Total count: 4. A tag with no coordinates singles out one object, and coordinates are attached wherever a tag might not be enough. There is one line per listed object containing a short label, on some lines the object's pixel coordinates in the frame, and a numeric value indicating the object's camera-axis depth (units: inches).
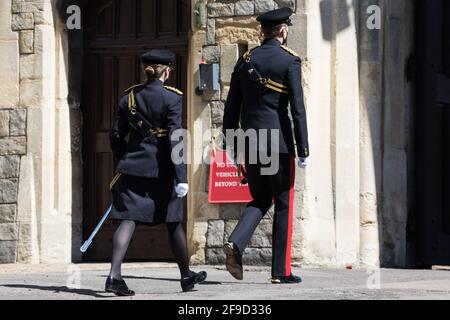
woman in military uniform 696.4
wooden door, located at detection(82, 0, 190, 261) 1034.7
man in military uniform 735.1
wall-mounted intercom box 956.6
